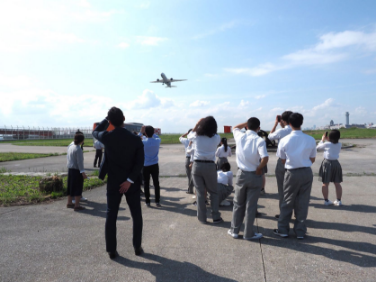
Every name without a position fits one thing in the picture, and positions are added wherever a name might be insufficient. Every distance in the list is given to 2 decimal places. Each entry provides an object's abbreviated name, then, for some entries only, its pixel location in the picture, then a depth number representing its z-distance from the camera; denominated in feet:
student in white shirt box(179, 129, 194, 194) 24.06
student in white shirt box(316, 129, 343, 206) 19.54
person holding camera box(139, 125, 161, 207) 19.88
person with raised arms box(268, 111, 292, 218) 16.61
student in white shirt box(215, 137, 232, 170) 24.91
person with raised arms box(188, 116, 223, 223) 15.98
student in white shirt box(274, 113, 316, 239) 13.56
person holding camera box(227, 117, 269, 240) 13.24
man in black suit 11.62
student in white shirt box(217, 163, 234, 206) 19.84
